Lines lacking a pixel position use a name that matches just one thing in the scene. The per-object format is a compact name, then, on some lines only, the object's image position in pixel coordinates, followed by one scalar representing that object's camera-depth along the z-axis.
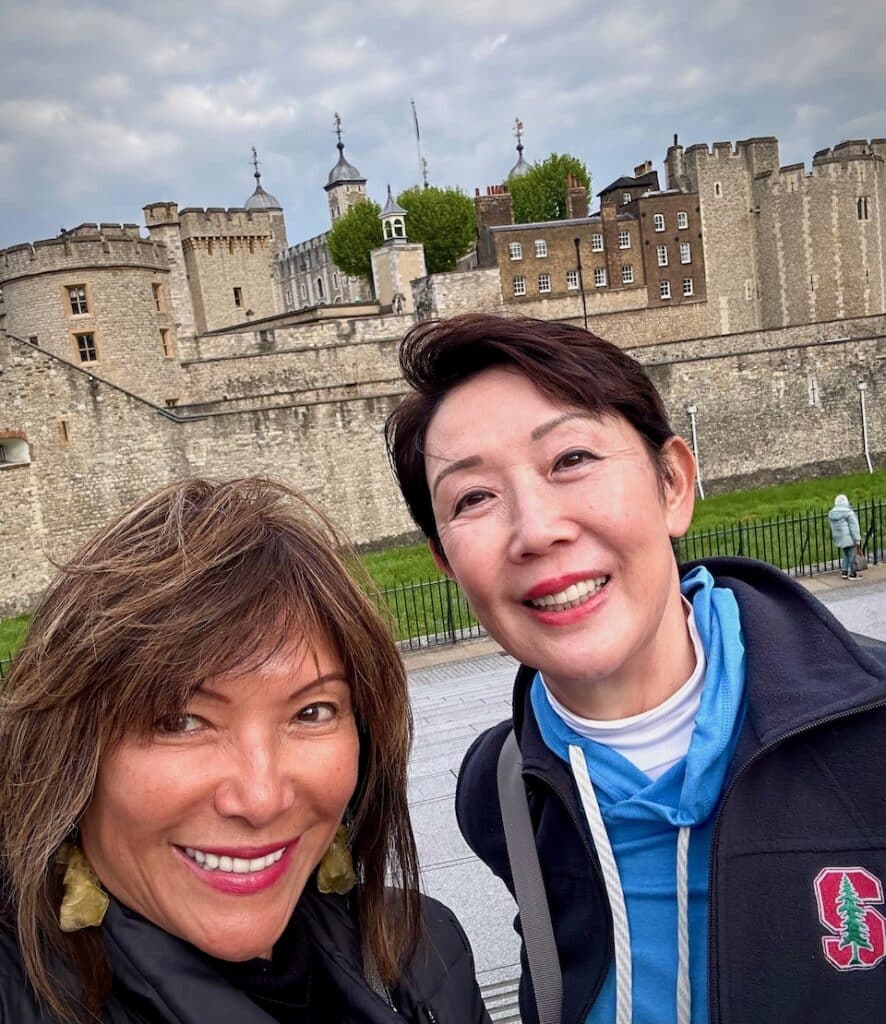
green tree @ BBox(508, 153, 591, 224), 53.09
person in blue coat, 10.65
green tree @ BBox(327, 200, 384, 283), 46.50
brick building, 39.09
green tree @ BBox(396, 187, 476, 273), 46.44
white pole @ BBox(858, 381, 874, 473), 25.06
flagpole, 62.66
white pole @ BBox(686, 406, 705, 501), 24.34
